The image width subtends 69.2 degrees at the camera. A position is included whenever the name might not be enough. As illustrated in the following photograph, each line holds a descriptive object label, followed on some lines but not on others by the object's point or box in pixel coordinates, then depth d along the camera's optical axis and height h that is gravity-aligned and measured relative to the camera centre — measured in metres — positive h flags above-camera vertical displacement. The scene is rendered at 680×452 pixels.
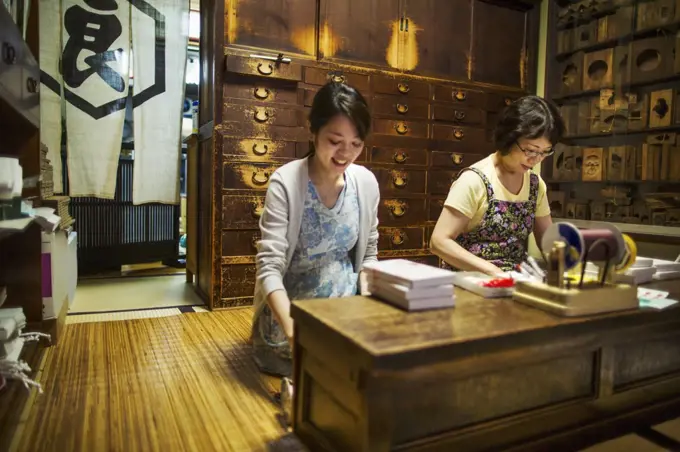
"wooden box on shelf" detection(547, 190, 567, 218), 3.61 +0.01
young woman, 1.47 -0.08
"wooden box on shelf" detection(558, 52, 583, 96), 3.54 +0.95
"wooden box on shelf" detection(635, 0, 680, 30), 2.94 +1.18
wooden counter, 0.84 -0.35
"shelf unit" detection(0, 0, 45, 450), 1.43 -0.13
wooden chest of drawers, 2.73 +0.35
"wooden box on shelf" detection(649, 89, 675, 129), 2.95 +0.60
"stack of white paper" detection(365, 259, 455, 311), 1.01 -0.18
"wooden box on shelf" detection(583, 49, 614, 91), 3.30 +0.93
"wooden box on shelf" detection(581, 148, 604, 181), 3.35 +0.28
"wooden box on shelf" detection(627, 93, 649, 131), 3.11 +0.60
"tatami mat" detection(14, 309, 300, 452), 1.33 -0.65
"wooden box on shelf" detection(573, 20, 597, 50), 3.42 +1.19
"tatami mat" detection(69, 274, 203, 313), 2.81 -0.63
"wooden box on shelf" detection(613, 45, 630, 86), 3.20 +0.92
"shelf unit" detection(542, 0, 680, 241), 2.97 +0.61
